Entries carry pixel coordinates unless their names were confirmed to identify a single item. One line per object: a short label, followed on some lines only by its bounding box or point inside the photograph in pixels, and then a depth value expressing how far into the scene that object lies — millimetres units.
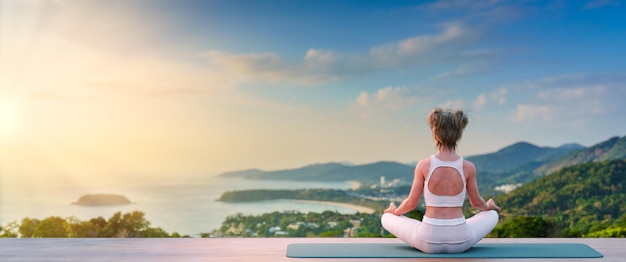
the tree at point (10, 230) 8602
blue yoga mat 3785
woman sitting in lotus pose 3582
